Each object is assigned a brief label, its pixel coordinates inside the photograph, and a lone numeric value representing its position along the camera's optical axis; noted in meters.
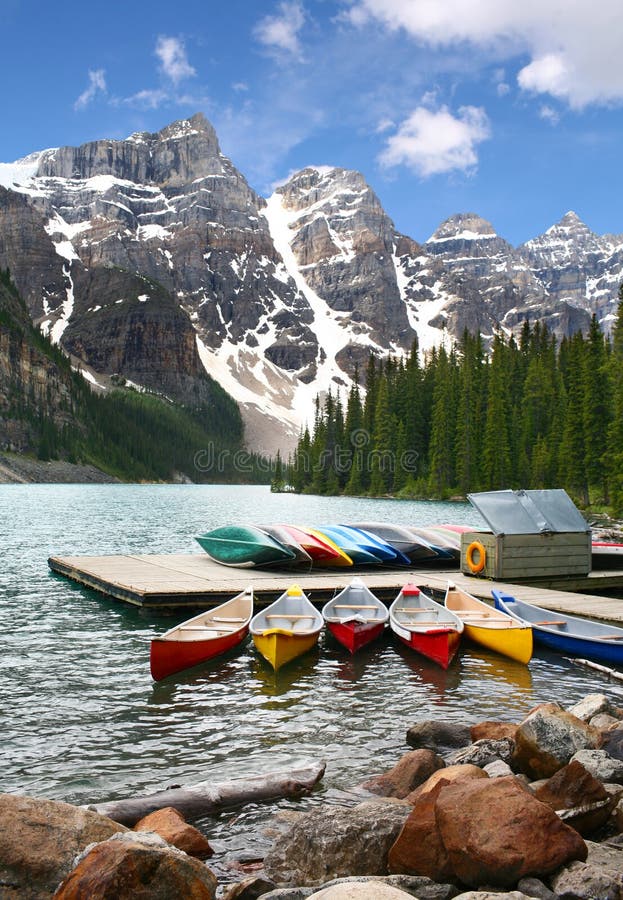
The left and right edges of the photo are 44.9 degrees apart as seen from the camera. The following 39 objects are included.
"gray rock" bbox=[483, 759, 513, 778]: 8.90
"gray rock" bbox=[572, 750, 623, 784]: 8.88
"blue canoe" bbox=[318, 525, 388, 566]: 27.80
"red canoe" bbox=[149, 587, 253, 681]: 15.24
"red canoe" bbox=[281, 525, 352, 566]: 27.50
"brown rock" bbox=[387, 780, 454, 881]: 6.76
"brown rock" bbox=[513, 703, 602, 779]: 9.38
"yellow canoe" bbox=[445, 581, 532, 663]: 16.98
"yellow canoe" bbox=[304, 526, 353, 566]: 27.45
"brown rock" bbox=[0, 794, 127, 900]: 6.23
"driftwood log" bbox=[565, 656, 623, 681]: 15.40
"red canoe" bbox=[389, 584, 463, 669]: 16.89
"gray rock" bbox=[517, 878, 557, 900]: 6.00
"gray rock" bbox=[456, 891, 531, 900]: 5.61
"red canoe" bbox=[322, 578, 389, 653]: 18.06
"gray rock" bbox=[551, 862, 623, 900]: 5.97
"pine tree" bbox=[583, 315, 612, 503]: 71.61
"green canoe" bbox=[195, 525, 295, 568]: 26.94
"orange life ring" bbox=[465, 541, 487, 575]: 24.50
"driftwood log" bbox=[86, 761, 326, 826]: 8.30
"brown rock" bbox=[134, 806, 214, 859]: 7.68
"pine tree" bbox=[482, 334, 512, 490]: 97.06
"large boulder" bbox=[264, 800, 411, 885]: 7.18
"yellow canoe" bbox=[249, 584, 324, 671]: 16.44
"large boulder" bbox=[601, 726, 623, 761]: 9.95
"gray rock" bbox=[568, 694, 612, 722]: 11.69
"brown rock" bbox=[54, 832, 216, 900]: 5.59
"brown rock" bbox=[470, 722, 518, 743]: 10.91
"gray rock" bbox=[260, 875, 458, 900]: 6.29
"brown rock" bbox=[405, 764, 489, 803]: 8.01
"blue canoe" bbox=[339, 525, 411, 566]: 27.94
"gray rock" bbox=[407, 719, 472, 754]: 11.45
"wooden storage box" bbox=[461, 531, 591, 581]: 24.02
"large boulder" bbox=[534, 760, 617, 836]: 7.67
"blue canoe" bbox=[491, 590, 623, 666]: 16.53
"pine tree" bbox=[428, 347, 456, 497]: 110.00
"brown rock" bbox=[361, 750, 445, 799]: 9.45
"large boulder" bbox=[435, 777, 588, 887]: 6.29
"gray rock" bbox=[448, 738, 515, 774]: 9.80
